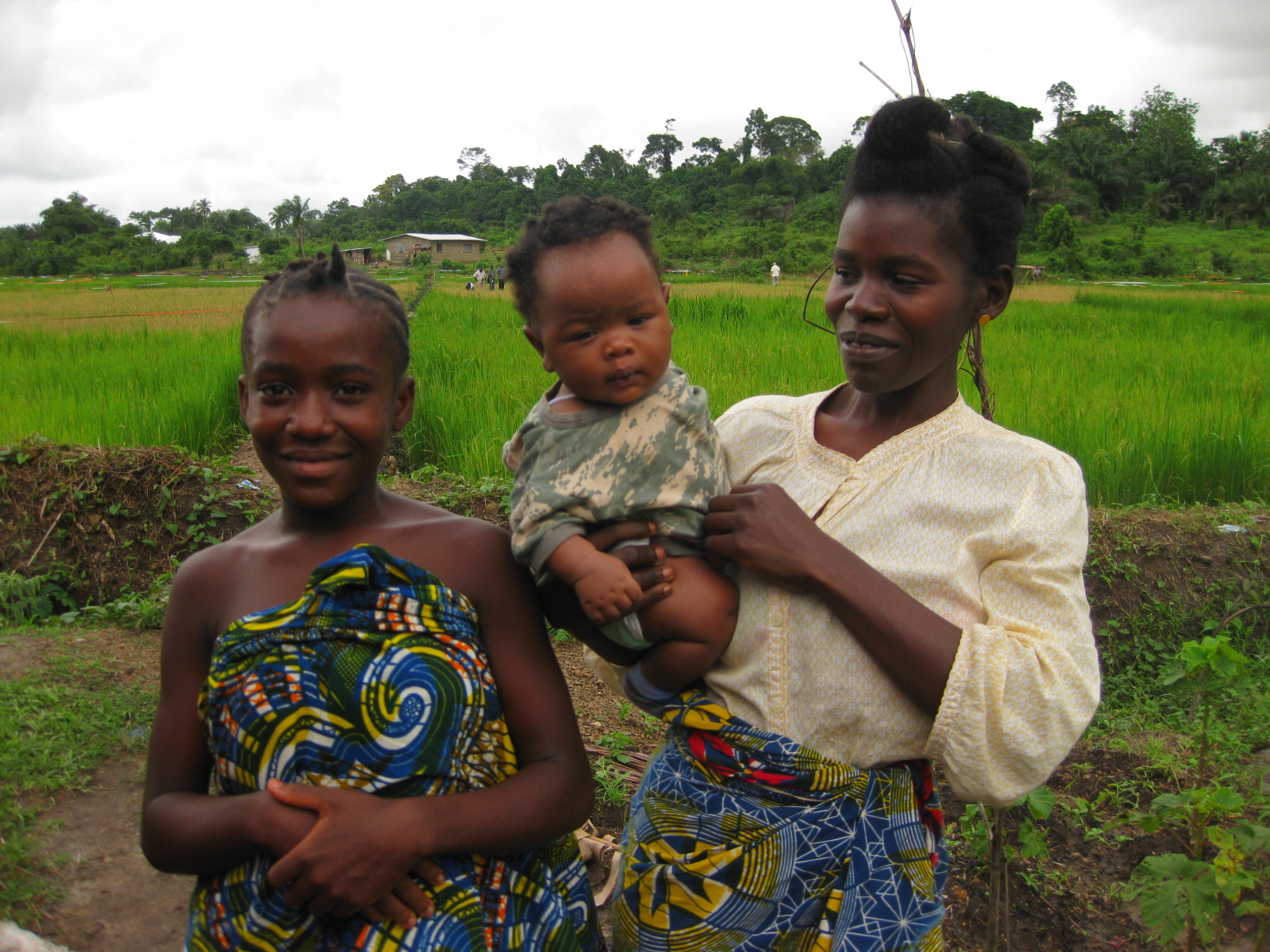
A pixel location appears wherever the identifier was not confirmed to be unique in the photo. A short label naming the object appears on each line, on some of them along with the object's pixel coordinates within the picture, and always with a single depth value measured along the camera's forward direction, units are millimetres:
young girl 1109
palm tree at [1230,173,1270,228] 34812
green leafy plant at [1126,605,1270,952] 1616
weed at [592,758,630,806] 2555
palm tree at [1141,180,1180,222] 37219
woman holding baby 1168
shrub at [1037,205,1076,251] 25719
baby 1262
